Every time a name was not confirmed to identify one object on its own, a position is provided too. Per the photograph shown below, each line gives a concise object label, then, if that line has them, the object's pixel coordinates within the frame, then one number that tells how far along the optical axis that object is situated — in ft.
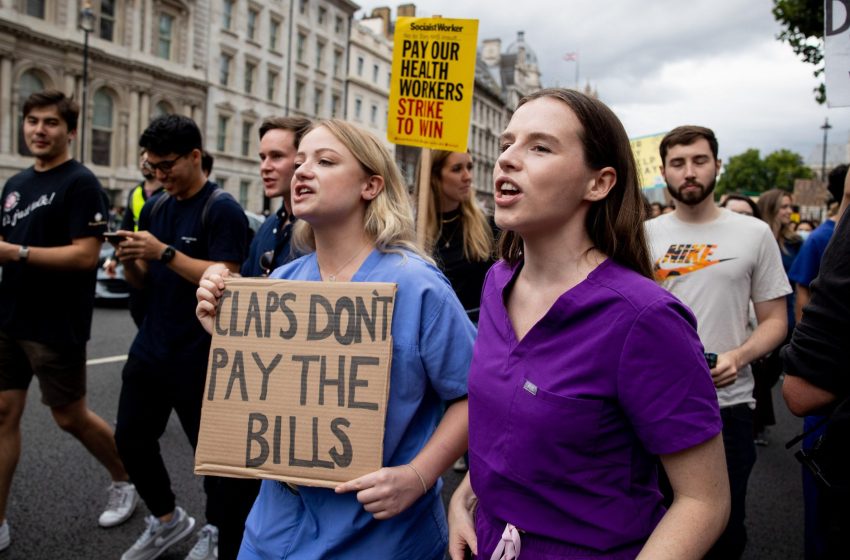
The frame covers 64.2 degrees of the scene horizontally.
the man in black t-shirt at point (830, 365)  5.13
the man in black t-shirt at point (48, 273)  11.80
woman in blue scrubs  5.95
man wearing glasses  10.77
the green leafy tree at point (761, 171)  311.04
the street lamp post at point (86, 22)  68.30
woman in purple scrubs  4.29
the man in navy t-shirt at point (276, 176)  10.61
